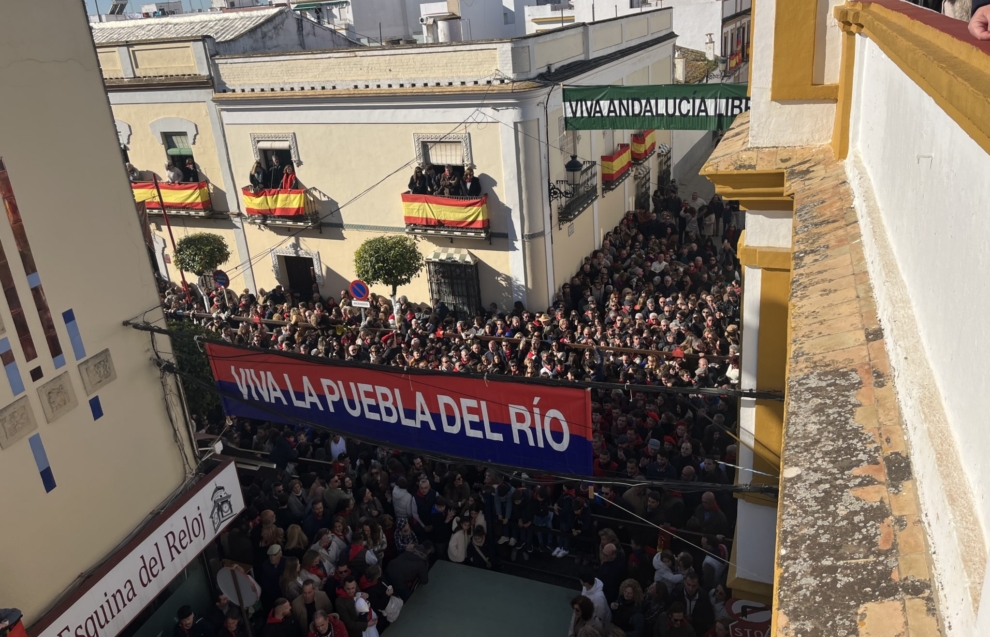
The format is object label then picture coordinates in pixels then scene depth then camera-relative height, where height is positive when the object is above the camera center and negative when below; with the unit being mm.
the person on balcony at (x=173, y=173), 19812 -3638
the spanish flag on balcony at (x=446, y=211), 16688 -4370
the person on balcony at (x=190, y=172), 19828 -3676
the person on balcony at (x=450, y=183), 16891 -3792
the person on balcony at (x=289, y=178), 18578 -3753
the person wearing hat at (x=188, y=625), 7859 -5753
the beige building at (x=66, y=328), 6672 -2605
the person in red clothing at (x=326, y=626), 7672 -5766
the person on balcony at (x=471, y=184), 16578 -3792
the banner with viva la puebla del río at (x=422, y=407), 6141 -3226
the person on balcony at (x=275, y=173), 18844 -3671
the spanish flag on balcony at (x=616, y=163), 19984 -4467
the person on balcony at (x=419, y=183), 17125 -3819
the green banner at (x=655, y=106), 13586 -2226
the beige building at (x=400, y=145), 16188 -3034
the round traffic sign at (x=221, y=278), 18234 -5720
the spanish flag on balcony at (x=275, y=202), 18516 -4278
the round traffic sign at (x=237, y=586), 7754 -5336
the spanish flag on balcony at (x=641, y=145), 22000 -4442
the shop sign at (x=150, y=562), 6688 -4771
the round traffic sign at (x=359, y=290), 15641 -5363
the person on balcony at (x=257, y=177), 18734 -3686
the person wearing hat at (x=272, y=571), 8812 -5883
